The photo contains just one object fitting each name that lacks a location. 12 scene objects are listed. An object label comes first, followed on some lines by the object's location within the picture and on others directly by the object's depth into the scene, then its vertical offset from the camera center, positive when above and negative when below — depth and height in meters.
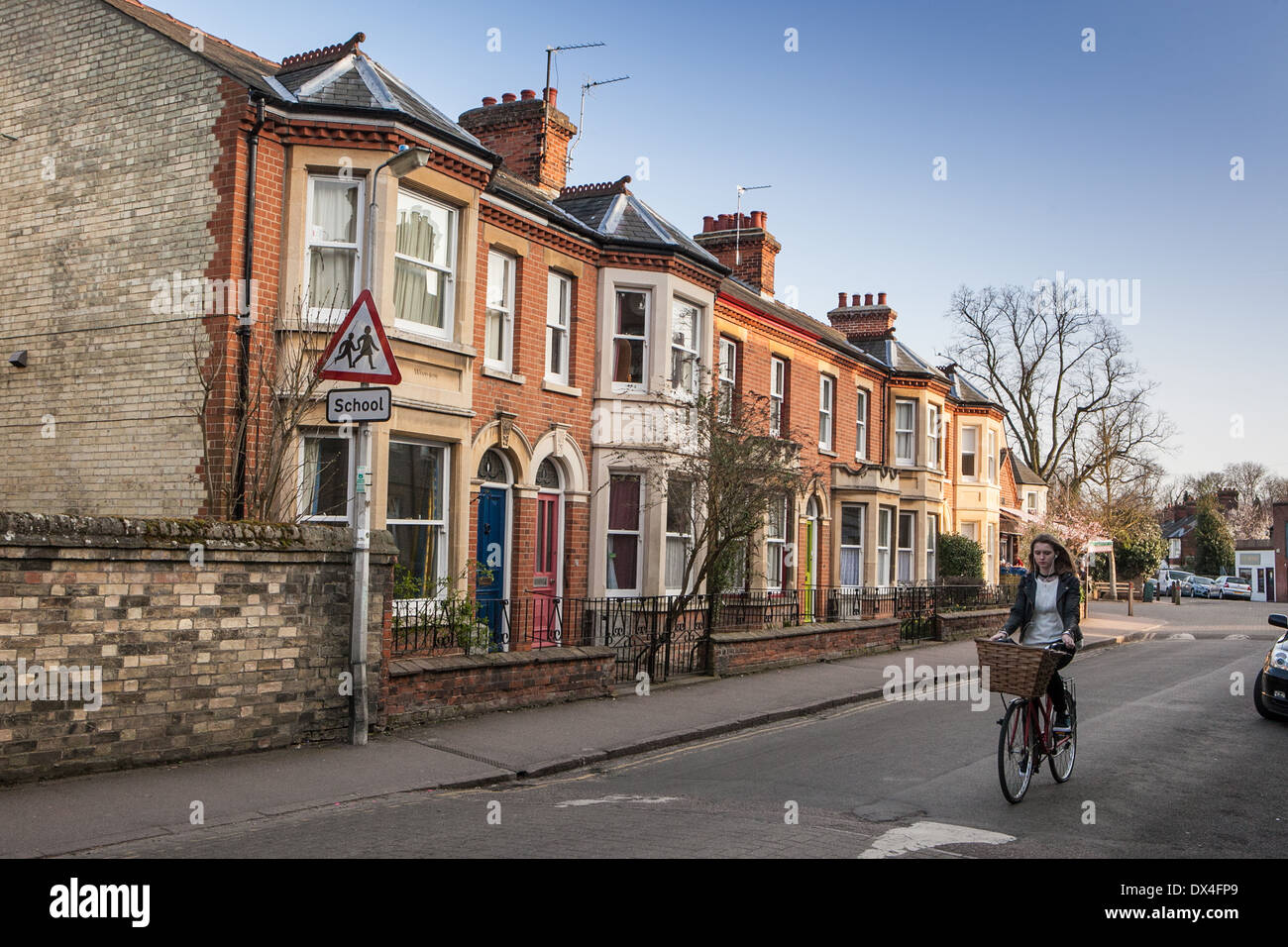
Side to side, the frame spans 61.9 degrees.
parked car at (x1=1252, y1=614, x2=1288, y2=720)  12.02 -1.47
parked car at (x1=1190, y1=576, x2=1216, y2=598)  66.31 -2.04
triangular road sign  9.73 +1.78
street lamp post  9.92 -0.40
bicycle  7.73 -1.19
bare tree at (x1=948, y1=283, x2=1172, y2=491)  53.38 +6.96
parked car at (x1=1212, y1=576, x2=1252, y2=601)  63.84 -1.89
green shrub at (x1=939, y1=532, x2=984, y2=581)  32.75 -0.17
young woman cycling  8.36 -0.40
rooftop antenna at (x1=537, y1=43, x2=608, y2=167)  19.84 +8.15
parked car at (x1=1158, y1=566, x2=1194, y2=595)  65.12 -1.54
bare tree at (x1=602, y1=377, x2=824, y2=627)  15.59 +1.11
